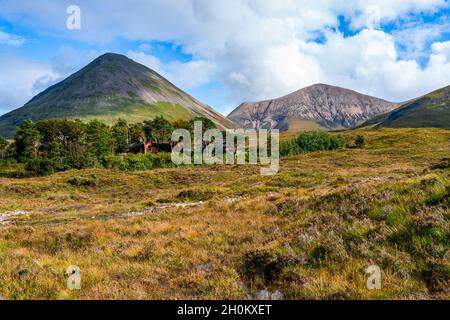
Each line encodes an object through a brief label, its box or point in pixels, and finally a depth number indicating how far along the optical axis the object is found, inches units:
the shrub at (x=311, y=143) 4215.1
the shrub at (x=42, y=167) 2977.4
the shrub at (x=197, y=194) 1365.5
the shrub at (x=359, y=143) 4210.1
